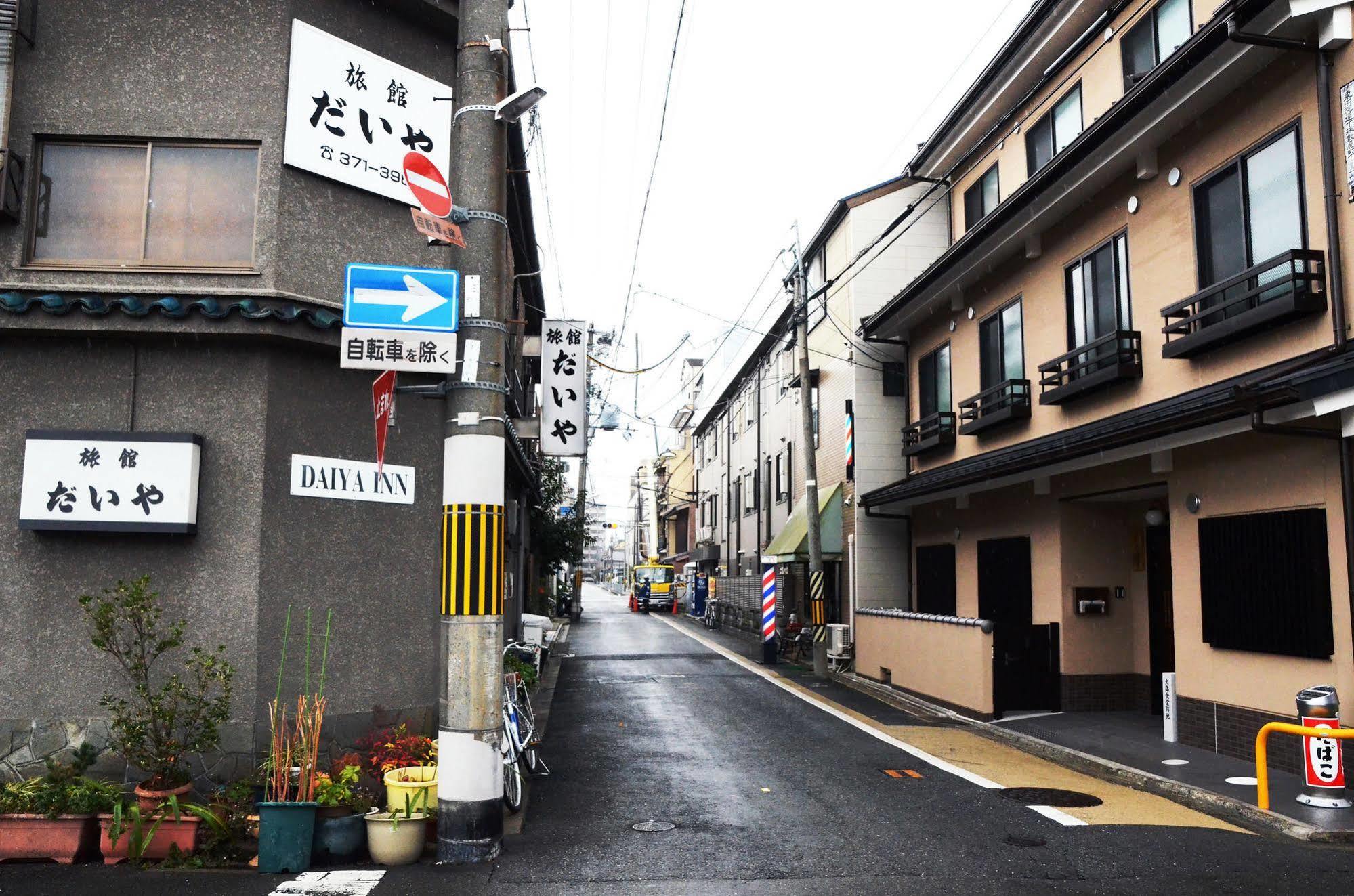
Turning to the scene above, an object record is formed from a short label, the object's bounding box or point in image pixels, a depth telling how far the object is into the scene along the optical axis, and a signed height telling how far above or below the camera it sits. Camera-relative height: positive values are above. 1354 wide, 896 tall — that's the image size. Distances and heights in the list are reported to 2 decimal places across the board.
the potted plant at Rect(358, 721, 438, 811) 7.70 -1.73
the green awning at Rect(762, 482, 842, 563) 24.50 +0.67
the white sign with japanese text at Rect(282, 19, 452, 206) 9.37 +4.37
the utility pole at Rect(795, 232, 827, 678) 21.86 +1.62
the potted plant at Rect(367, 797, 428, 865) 7.38 -2.10
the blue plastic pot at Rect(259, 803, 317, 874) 7.13 -2.03
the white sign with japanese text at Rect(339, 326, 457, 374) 7.73 +1.62
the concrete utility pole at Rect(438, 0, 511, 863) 7.52 +0.41
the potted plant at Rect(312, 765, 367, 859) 7.35 -1.98
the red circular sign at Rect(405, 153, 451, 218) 7.64 +2.92
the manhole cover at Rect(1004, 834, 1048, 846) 7.88 -2.24
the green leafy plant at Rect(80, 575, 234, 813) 7.58 -1.13
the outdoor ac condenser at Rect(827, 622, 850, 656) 22.31 -1.82
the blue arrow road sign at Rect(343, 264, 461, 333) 7.75 +2.03
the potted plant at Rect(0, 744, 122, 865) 7.31 -1.94
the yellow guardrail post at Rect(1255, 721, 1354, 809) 8.39 -1.60
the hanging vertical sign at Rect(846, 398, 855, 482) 22.55 +2.65
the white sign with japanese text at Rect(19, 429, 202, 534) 8.48 +0.64
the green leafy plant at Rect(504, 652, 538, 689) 13.22 -1.64
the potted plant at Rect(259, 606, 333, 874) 7.14 -1.78
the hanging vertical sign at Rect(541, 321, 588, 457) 13.64 +2.41
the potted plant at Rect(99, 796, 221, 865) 7.25 -2.03
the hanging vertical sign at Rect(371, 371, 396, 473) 7.91 +1.27
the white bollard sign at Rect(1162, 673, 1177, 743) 11.89 -1.73
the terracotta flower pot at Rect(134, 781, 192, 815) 7.45 -1.82
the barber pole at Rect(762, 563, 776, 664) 24.22 -1.41
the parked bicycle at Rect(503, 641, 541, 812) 9.11 -1.85
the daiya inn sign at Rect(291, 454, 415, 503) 9.12 +0.73
